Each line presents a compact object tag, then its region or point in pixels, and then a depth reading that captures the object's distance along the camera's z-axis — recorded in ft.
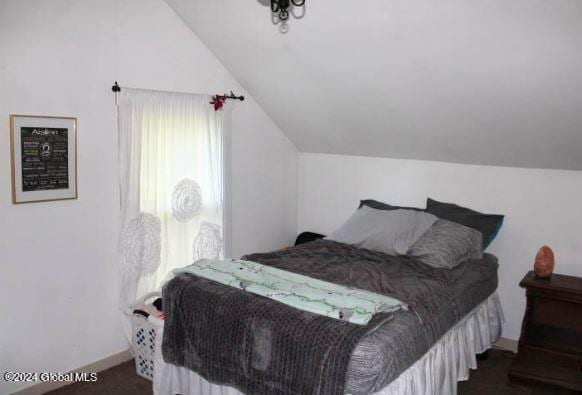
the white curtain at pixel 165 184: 10.62
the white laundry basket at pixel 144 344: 9.92
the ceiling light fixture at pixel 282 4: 7.29
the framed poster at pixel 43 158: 8.93
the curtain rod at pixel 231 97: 12.30
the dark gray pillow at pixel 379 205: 12.56
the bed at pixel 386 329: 6.95
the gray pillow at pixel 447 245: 10.28
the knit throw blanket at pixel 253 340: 6.79
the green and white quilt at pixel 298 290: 7.44
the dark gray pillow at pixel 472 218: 11.37
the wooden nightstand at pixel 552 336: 9.88
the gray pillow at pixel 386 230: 11.07
